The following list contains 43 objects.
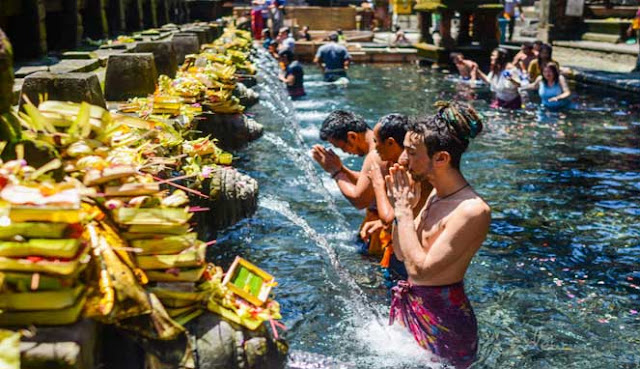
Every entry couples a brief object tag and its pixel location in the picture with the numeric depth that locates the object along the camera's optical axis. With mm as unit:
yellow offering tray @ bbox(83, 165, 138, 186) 2893
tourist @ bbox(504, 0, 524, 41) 30594
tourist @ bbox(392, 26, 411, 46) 29475
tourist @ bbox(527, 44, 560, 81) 15305
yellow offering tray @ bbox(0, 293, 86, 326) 2482
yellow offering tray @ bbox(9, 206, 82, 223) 2451
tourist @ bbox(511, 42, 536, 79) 17562
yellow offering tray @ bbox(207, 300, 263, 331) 3025
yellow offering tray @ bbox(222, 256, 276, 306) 3143
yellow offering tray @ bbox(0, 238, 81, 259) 2445
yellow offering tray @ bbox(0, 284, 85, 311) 2459
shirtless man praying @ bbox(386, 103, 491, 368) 3589
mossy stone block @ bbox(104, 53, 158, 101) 6402
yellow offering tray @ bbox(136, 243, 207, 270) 2865
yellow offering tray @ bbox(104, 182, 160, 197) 2893
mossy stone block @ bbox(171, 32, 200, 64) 11008
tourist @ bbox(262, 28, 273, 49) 25811
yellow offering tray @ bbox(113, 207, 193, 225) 2830
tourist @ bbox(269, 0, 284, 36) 30016
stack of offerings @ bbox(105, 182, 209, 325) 2842
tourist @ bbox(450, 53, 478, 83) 19969
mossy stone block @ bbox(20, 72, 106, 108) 4230
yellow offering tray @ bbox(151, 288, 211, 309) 2889
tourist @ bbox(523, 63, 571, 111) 14570
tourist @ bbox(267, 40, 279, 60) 23725
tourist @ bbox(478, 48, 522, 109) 14852
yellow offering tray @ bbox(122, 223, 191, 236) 2838
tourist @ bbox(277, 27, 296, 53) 21119
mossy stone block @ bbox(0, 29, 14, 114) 3056
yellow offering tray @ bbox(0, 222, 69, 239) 2465
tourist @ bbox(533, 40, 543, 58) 16516
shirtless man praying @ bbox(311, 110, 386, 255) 5625
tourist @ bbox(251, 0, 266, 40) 30766
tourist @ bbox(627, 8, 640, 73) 23459
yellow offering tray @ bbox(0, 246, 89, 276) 2420
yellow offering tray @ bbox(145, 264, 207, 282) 2885
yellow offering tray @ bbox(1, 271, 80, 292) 2475
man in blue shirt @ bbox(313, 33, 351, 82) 19625
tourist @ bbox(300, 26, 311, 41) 29236
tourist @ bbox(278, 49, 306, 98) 16406
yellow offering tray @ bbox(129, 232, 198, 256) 2859
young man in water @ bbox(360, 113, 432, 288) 5000
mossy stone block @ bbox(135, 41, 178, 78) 8242
